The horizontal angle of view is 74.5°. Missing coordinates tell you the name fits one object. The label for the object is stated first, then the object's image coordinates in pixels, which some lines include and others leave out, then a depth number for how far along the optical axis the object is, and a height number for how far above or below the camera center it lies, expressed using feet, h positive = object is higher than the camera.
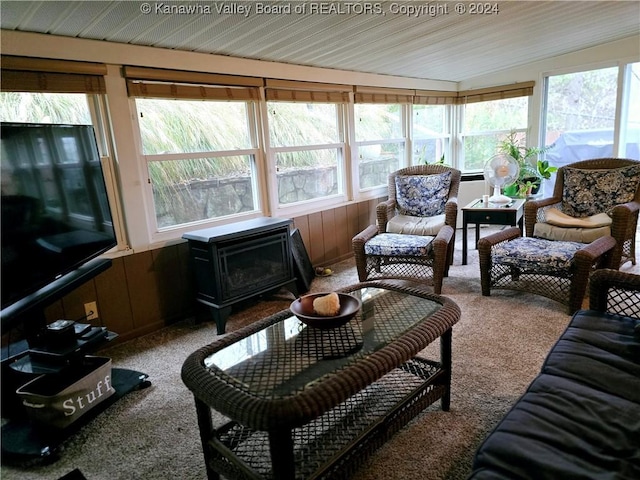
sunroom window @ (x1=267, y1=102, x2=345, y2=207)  12.55 -0.16
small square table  12.06 -2.37
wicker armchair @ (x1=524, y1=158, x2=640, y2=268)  11.01 -2.08
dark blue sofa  3.48 -2.71
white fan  12.75 -1.23
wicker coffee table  4.18 -2.48
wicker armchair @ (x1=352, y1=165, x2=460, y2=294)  10.99 -2.60
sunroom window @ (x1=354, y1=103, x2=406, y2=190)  15.23 -0.08
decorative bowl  5.54 -2.25
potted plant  14.70 -1.43
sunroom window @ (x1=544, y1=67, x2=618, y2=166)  15.57 +0.40
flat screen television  5.67 -0.63
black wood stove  9.40 -2.58
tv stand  5.81 -2.91
